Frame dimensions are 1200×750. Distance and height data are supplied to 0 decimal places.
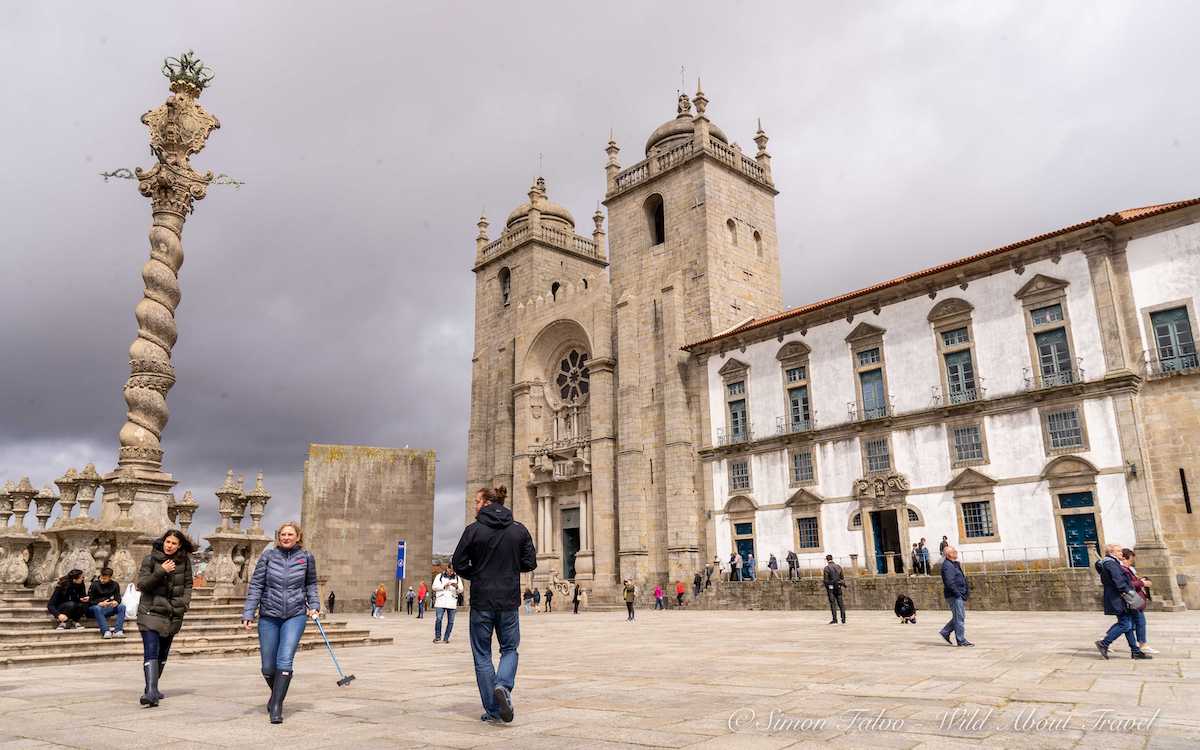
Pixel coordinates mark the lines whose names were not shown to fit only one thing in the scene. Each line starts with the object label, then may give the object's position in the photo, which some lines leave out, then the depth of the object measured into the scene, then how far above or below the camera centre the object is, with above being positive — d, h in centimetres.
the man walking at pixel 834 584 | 1745 -56
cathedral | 2305 +608
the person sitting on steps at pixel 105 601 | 1246 -31
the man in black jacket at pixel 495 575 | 609 -5
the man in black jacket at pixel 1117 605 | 922 -64
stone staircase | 1109 -90
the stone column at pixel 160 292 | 1739 +660
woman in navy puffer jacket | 651 -19
